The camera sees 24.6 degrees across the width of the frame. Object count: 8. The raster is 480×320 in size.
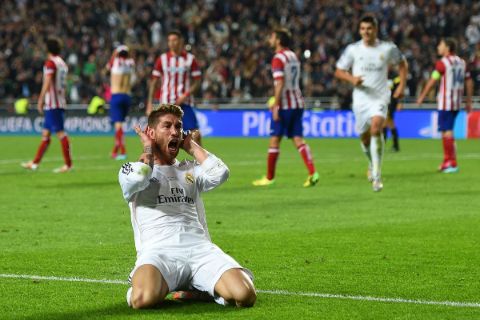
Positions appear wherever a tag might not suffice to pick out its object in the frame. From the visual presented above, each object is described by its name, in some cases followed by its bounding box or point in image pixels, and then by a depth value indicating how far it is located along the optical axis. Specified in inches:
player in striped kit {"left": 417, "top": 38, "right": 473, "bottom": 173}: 765.9
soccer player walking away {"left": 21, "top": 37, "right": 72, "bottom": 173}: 756.6
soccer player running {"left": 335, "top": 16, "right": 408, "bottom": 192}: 606.9
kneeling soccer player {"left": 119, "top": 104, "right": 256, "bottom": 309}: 268.7
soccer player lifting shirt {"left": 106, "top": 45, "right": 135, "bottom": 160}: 907.4
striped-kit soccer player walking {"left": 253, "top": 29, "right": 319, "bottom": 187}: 640.4
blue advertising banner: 1274.6
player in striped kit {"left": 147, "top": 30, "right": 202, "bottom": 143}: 700.7
